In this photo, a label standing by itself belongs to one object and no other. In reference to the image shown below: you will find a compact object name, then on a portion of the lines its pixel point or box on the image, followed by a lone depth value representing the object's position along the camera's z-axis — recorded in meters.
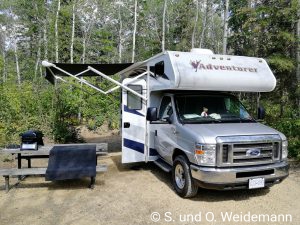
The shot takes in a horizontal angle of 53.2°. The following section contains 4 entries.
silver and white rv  5.23
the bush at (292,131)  8.92
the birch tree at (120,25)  29.24
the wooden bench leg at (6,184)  6.27
